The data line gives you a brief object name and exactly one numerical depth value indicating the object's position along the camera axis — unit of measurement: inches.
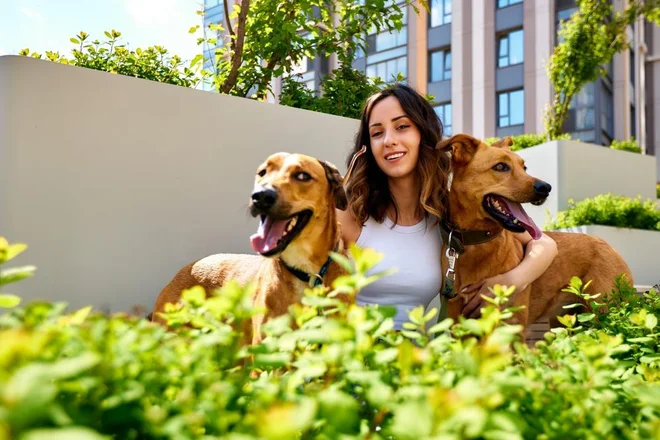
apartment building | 759.7
